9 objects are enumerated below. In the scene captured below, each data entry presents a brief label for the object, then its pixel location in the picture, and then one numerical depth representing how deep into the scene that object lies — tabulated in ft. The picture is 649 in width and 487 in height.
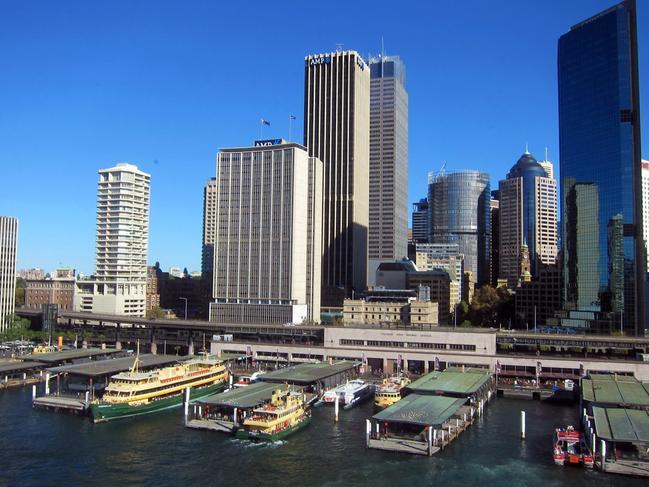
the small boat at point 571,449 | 210.38
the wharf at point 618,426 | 203.82
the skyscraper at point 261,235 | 615.57
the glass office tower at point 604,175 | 567.18
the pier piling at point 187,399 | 271.69
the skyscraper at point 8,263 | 619.26
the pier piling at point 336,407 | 279.69
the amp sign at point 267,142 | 636.48
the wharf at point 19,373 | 361.04
